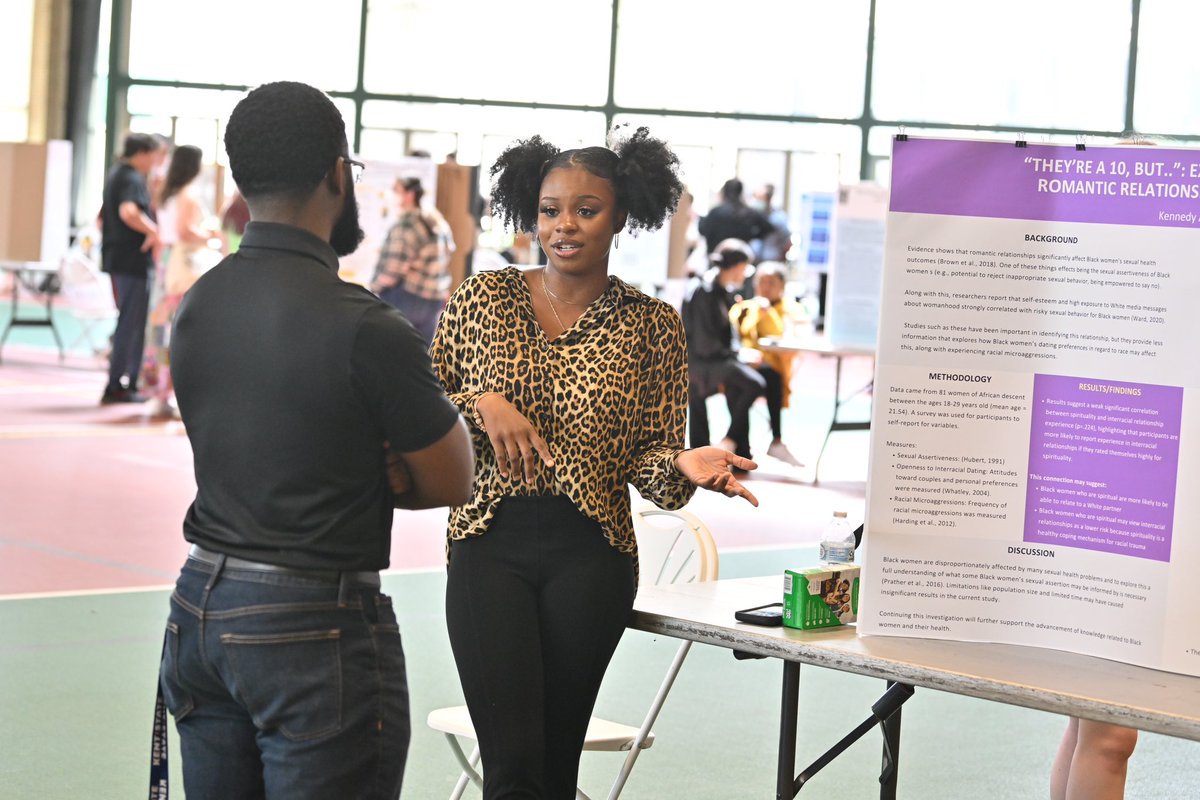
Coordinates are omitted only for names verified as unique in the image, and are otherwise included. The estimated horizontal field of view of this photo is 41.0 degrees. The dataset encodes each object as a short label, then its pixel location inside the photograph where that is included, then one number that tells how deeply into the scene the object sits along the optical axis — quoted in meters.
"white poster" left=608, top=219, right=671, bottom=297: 12.12
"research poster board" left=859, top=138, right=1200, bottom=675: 2.54
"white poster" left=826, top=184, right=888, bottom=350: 10.23
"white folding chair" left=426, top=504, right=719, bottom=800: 3.30
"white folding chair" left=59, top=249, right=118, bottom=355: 14.06
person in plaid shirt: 11.09
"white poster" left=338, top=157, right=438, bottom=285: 11.45
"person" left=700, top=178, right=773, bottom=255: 12.92
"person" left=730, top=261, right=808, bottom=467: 10.30
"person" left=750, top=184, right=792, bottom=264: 15.47
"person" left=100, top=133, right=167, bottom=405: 11.23
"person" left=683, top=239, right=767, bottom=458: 9.90
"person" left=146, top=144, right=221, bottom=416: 10.25
